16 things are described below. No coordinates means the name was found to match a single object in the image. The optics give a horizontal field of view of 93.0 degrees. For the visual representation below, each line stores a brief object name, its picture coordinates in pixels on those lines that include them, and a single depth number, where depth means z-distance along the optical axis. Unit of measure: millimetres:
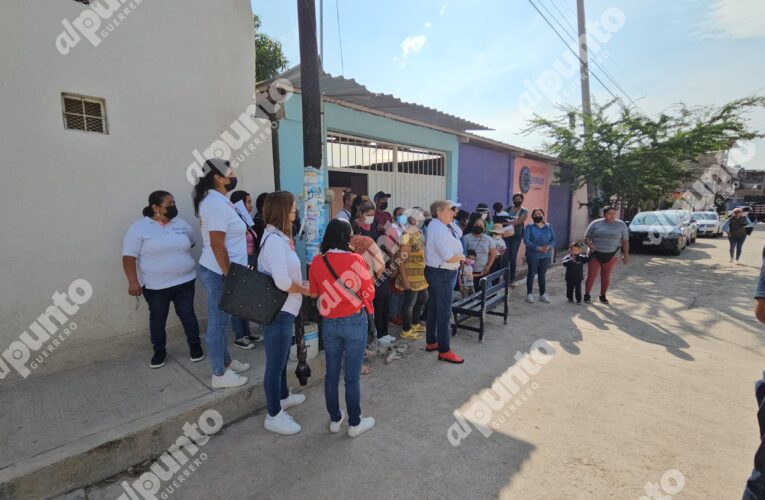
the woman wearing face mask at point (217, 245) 2838
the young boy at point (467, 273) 5539
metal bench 4793
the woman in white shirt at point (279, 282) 2576
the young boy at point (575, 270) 6449
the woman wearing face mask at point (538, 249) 6410
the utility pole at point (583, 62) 12125
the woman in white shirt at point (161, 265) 3266
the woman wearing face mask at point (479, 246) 5625
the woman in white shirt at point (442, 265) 3865
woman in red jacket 2604
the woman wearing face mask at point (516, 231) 7637
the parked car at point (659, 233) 12281
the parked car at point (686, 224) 13656
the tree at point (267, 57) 13141
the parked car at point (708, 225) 19203
